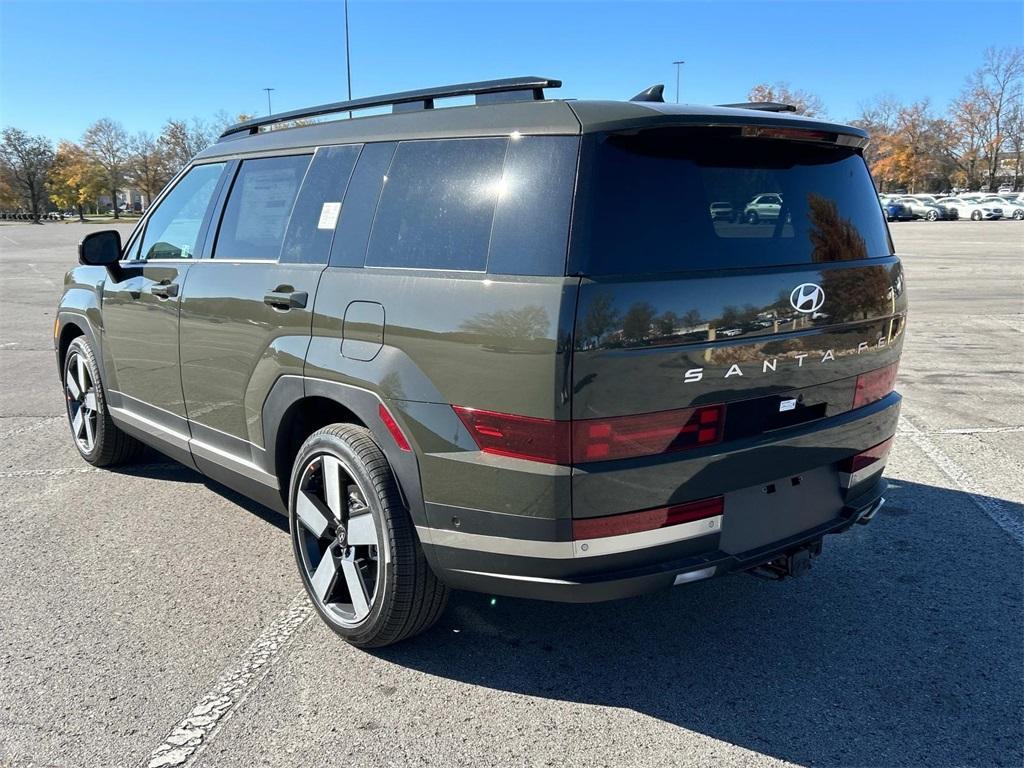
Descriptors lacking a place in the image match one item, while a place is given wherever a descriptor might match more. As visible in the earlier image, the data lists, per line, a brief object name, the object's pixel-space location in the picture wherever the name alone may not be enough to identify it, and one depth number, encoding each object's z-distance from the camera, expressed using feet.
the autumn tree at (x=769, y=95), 210.79
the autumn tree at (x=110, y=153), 263.70
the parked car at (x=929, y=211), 175.52
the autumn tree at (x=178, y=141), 238.27
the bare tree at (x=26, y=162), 280.72
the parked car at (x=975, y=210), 173.96
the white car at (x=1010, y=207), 172.14
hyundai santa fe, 7.73
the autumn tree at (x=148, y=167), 250.16
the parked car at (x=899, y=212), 176.04
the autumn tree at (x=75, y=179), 267.80
